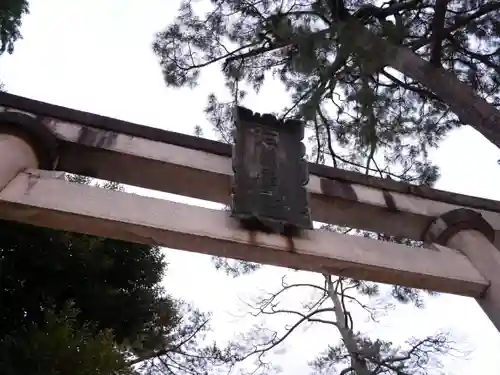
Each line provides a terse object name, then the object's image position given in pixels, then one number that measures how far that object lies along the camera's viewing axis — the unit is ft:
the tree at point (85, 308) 8.77
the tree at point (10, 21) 14.49
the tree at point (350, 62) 14.80
